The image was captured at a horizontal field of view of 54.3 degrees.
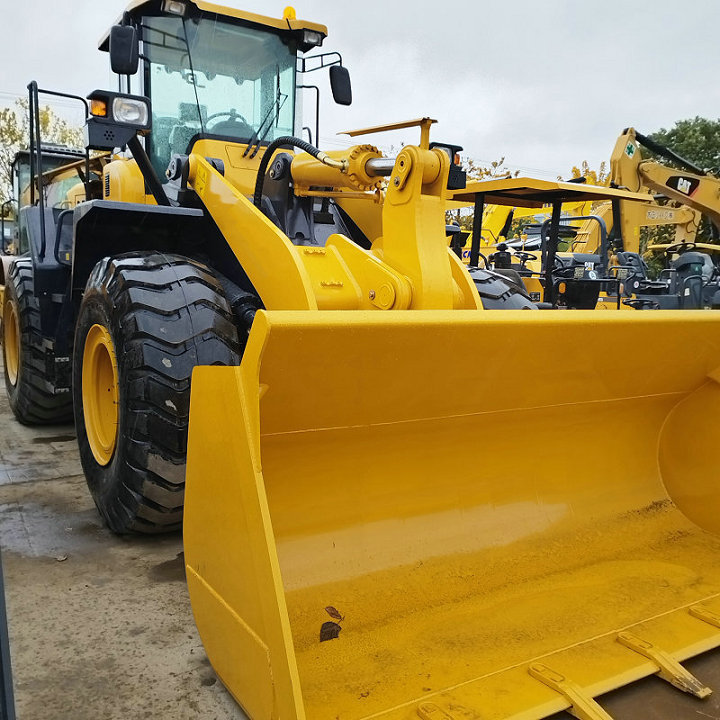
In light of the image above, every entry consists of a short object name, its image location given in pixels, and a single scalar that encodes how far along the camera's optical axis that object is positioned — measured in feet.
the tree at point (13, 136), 75.38
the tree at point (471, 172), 75.73
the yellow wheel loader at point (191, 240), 9.82
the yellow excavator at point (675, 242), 39.04
